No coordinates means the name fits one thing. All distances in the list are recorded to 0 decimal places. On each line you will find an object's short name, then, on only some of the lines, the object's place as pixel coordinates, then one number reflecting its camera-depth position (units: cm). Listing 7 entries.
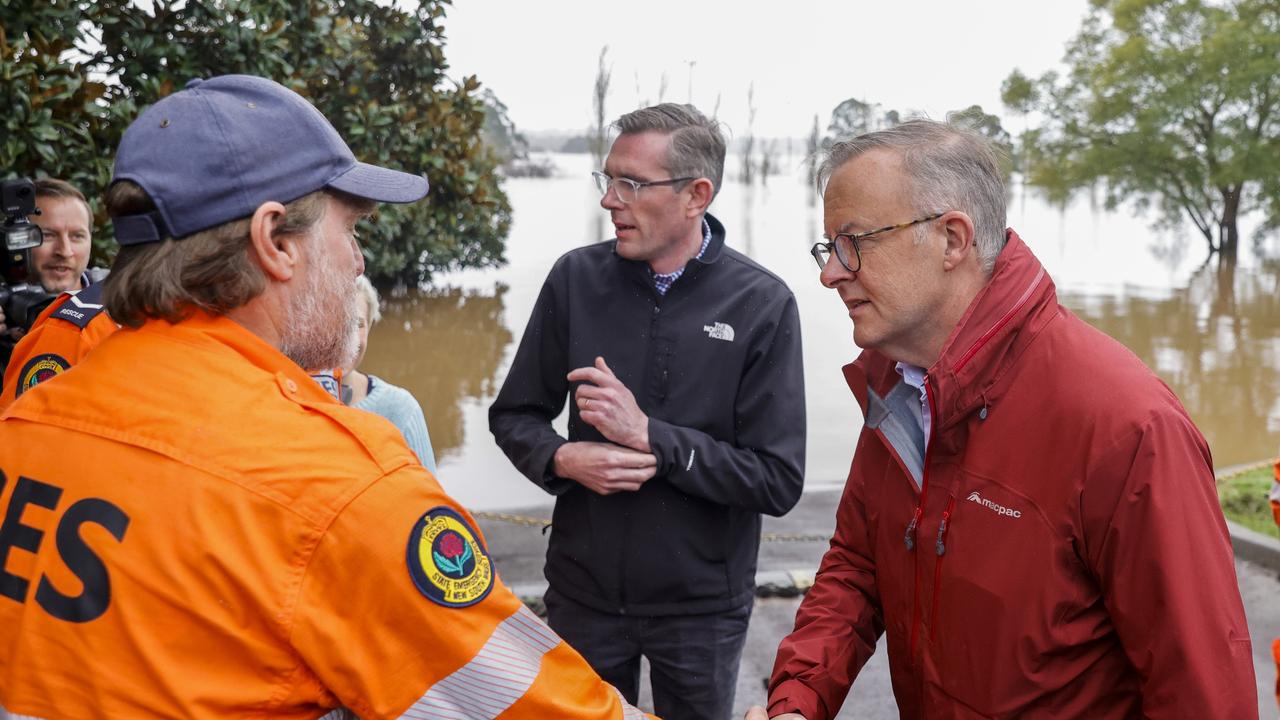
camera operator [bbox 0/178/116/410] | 330
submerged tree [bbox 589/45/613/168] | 2947
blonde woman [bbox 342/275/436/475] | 359
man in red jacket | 182
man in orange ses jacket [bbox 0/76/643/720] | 140
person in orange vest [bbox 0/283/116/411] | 328
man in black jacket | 320
